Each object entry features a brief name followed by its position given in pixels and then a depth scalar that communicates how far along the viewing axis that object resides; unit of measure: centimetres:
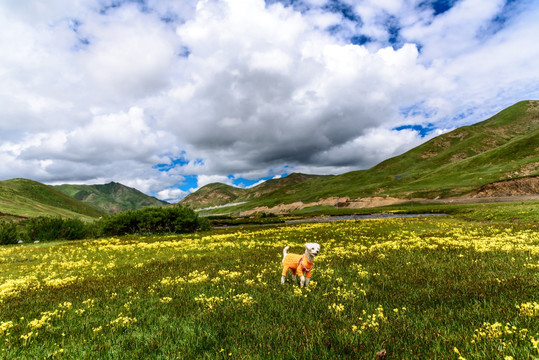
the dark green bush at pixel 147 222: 4556
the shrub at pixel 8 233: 3528
